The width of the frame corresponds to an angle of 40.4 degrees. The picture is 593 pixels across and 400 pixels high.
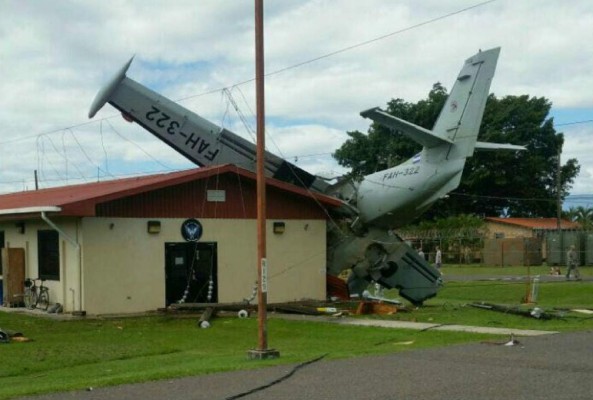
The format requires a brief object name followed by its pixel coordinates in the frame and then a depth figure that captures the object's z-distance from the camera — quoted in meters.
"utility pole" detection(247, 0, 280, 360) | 13.14
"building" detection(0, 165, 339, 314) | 22.33
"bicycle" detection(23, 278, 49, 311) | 23.72
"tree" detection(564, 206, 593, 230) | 81.34
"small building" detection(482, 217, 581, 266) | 55.78
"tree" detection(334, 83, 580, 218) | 74.31
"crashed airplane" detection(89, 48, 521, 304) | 27.48
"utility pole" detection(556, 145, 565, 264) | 55.69
